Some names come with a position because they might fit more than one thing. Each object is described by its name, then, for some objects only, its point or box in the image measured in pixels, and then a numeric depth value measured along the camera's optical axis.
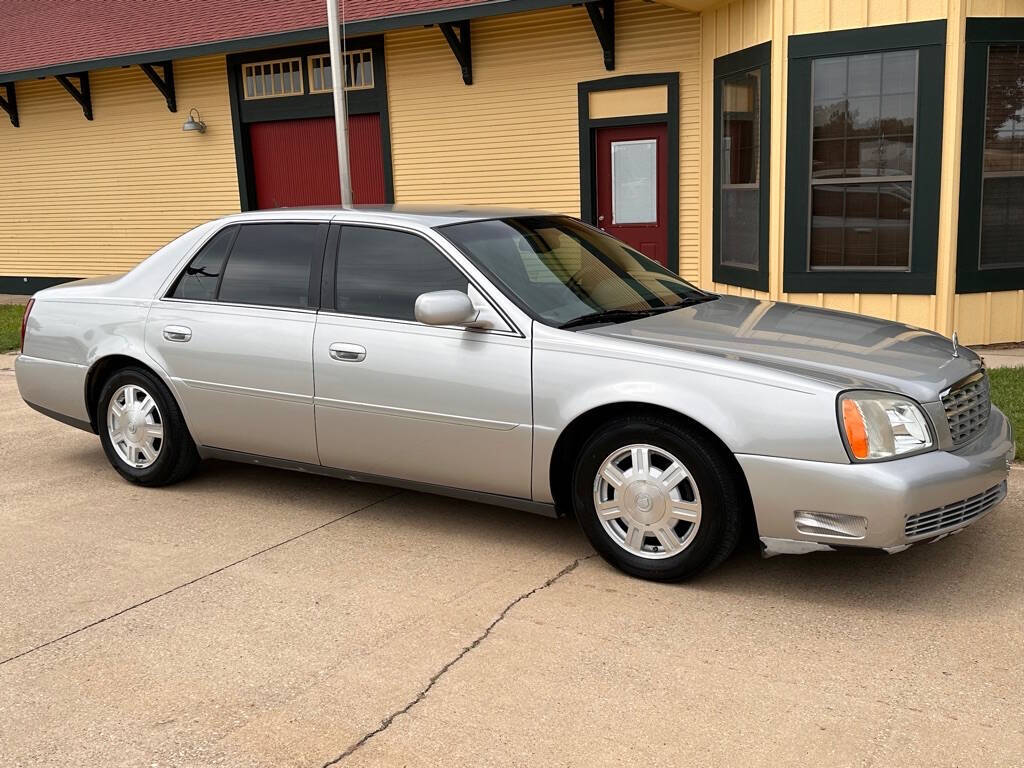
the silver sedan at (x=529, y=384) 4.04
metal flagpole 10.99
